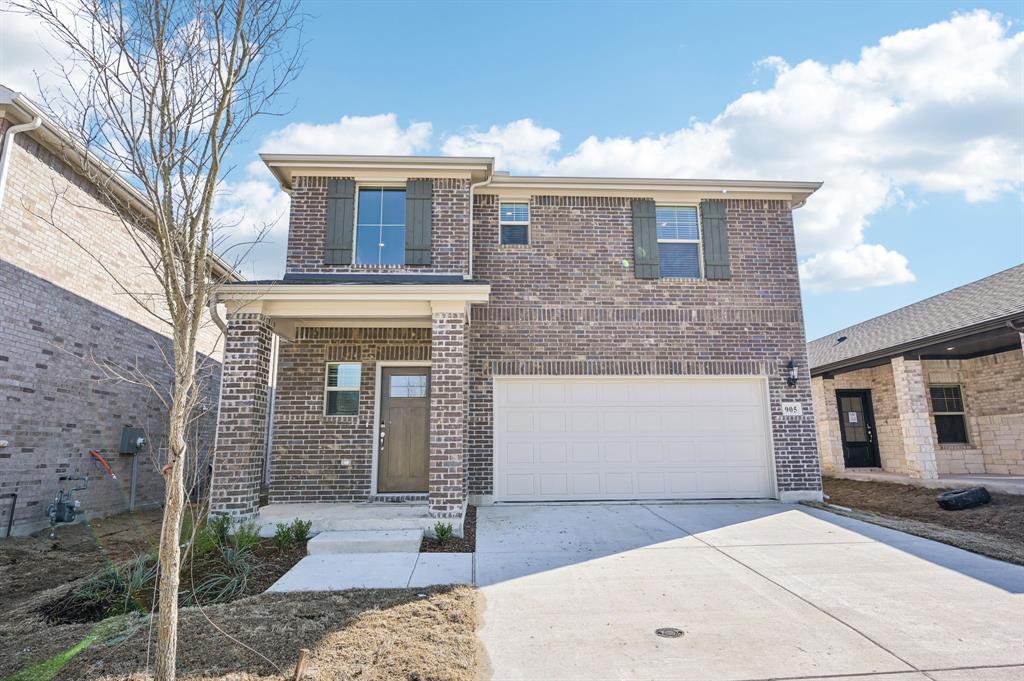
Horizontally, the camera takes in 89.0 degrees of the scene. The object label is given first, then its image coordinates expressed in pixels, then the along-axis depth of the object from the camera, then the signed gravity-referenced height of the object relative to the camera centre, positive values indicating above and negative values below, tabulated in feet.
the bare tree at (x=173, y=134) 10.00 +5.99
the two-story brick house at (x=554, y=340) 28.48 +4.61
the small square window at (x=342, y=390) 28.76 +1.84
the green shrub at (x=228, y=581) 15.52 -4.84
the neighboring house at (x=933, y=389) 32.81 +2.05
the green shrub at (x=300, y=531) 21.61 -4.42
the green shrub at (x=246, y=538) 19.10 -4.31
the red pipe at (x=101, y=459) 27.58 -1.72
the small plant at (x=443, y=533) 21.38 -4.53
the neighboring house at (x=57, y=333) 22.50 +4.66
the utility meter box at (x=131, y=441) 29.99 -0.87
